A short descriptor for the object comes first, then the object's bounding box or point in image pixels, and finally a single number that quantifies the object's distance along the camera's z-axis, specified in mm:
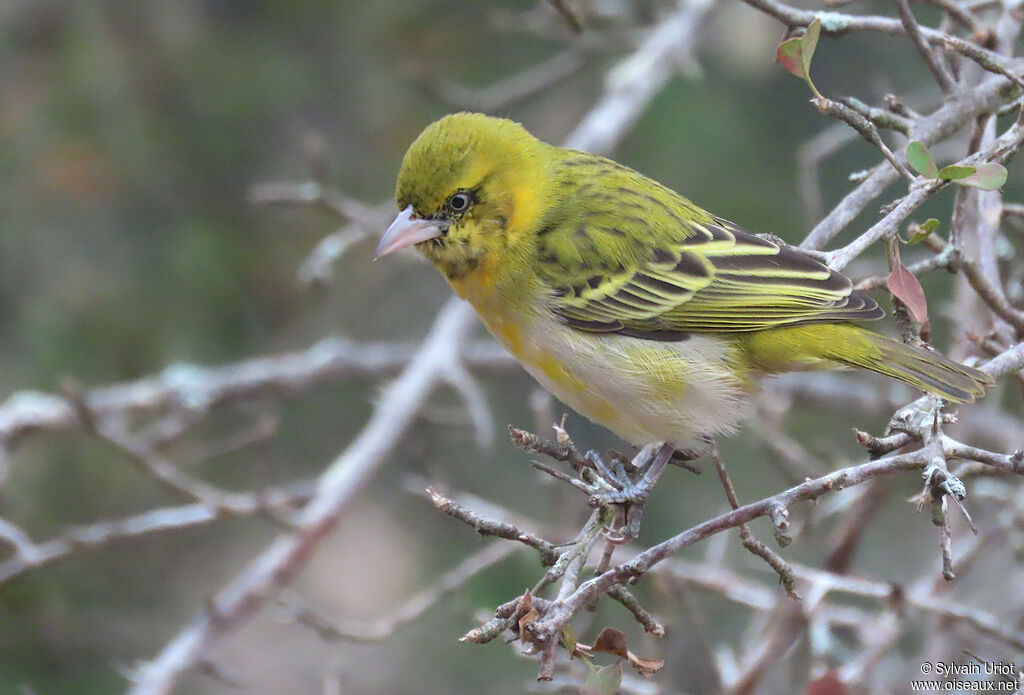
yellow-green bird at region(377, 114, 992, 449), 7379
